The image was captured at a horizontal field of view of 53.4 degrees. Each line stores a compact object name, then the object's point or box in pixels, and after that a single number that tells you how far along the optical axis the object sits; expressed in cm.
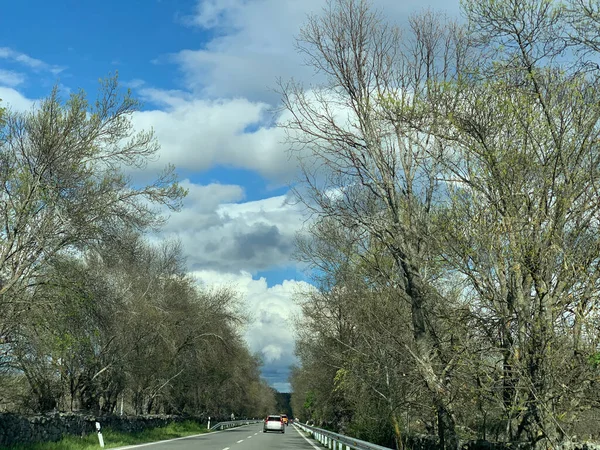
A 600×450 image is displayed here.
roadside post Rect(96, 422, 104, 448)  2157
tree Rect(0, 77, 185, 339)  1770
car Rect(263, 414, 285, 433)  4972
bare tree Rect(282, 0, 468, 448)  1430
